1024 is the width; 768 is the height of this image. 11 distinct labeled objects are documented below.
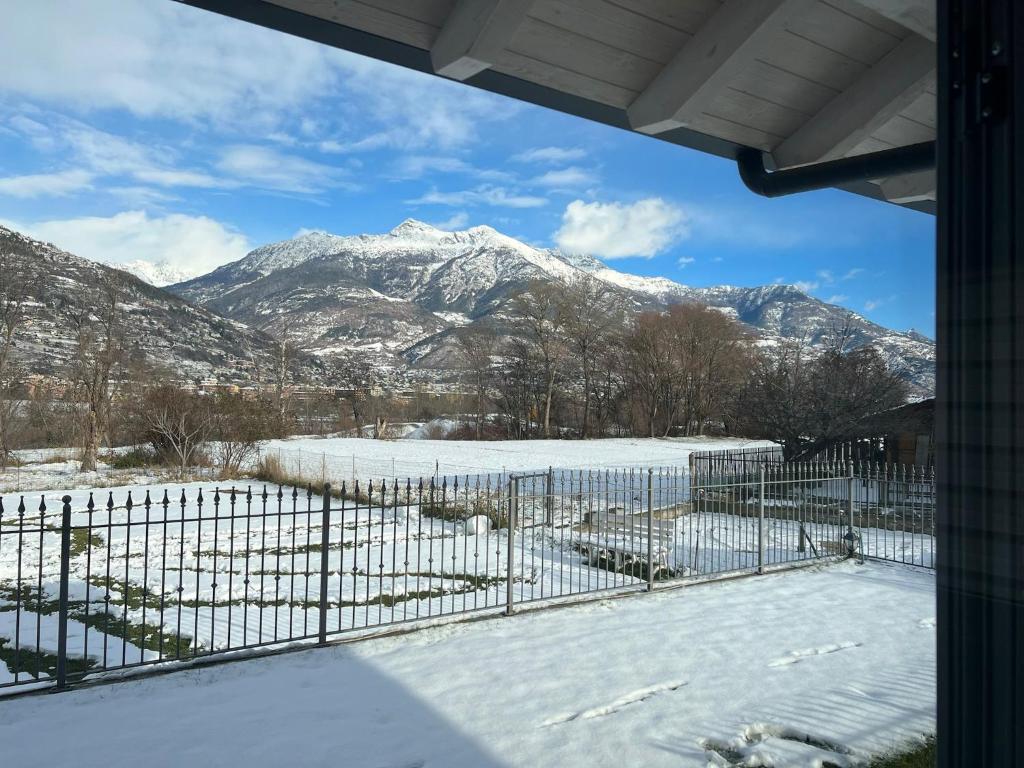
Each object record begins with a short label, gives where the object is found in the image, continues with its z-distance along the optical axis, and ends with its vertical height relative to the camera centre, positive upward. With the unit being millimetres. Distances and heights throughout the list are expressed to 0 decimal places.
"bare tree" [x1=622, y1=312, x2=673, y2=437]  42219 +3212
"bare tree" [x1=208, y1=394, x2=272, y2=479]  23094 -745
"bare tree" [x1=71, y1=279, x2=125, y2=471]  24106 +1749
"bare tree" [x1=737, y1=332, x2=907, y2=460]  17844 +604
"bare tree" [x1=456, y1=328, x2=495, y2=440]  44344 +3818
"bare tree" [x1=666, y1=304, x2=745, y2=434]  41781 +3839
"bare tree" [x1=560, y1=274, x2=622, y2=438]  41156 +5898
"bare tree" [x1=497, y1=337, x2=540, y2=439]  41750 +1774
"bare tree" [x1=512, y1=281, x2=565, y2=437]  40656 +5776
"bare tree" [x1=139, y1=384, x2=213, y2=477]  22609 -394
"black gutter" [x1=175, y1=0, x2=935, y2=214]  1859 +1099
